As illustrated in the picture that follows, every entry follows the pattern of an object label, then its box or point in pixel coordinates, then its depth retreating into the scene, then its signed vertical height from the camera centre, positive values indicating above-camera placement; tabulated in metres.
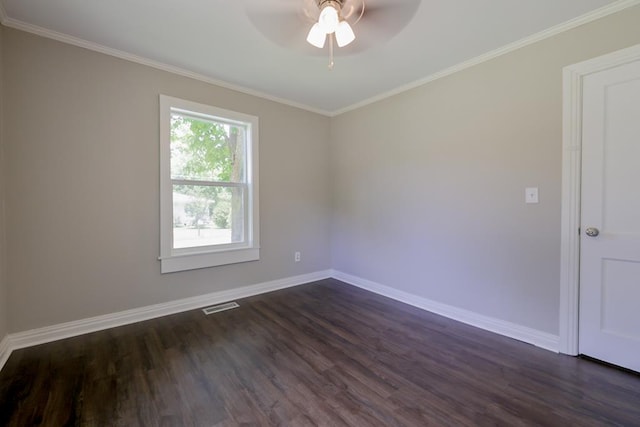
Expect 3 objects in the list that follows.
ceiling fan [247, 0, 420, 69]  1.78 +1.36
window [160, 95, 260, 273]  2.81 +0.26
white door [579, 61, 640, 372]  1.85 -0.07
